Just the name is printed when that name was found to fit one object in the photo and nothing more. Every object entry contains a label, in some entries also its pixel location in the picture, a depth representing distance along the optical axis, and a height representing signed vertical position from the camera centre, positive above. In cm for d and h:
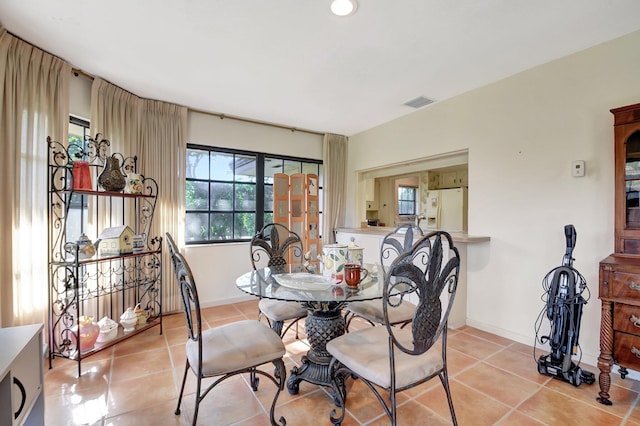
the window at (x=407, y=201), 499 +15
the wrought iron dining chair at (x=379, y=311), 210 -75
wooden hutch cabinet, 175 -35
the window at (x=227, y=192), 384 +23
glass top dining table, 175 -50
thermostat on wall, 235 +34
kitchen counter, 286 -30
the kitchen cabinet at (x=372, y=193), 495 +28
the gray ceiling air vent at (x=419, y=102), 333 +125
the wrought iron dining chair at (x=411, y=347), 134 -74
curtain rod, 375 +123
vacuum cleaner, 210 -79
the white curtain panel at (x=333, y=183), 477 +43
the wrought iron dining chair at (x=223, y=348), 148 -76
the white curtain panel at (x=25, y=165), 208 +31
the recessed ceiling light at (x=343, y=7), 179 +126
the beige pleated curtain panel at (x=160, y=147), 308 +68
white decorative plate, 186 -48
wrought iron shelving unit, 234 -43
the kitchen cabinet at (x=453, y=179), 449 +48
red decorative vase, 236 +26
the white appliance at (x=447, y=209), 434 +1
